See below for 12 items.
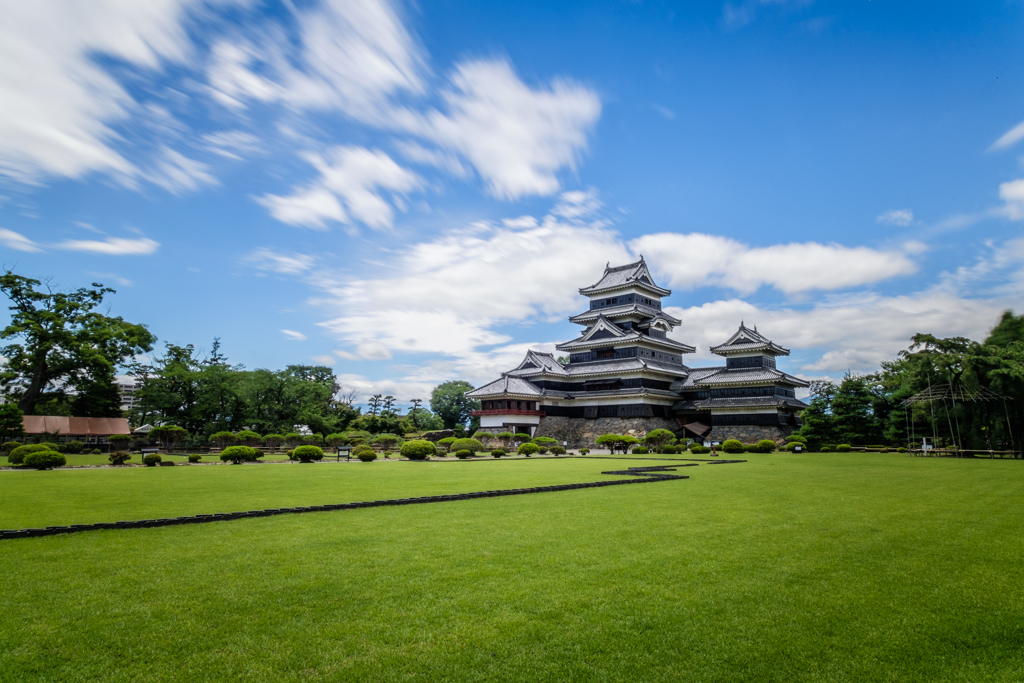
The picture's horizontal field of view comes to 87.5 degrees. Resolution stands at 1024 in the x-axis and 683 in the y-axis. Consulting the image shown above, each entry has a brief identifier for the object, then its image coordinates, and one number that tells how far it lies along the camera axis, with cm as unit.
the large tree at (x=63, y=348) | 3928
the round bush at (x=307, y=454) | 2870
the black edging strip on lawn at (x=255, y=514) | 832
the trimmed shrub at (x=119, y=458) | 2449
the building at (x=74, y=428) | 3859
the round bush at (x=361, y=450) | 2965
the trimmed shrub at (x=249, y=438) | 3803
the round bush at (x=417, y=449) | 3109
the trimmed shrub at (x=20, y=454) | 2238
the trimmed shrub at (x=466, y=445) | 3644
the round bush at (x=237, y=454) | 2767
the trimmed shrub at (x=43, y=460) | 2128
